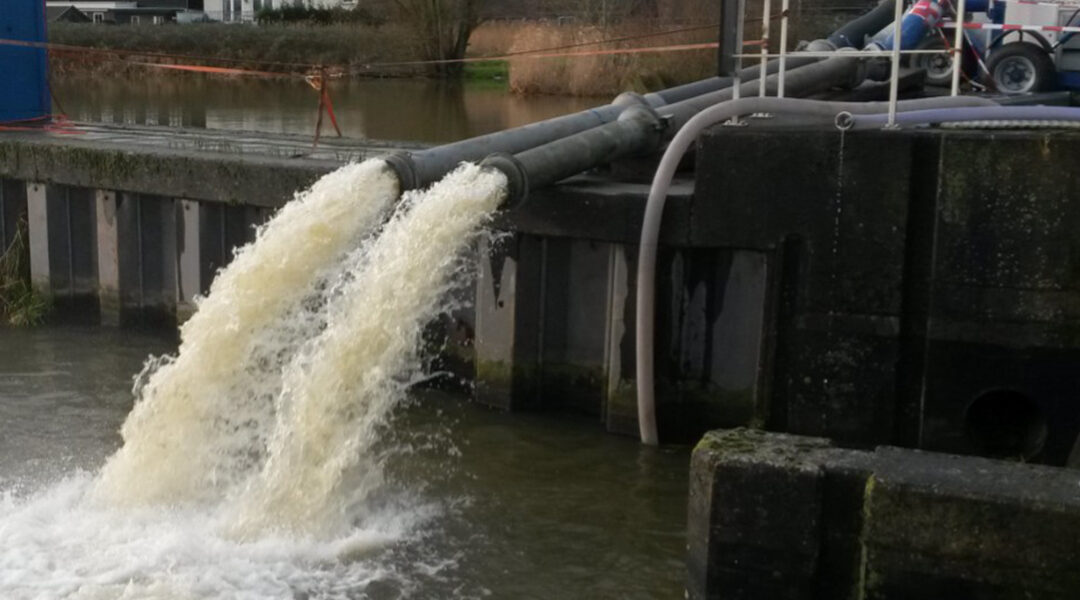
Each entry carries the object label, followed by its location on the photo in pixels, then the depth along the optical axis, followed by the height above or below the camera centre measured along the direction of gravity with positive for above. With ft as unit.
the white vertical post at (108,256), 39.60 -6.17
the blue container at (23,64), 45.96 -0.83
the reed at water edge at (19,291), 40.42 -7.44
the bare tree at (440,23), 141.18 +2.42
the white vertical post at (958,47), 28.08 +0.19
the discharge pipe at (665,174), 28.27 -2.54
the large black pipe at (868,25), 42.97 +0.93
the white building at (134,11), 257.34 +5.90
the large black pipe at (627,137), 29.20 -1.96
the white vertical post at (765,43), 28.84 +0.19
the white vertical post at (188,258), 38.04 -5.95
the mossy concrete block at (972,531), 16.90 -5.89
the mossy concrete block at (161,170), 35.70 -3.49
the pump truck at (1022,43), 38.75 +0.39
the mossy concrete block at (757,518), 18.56 -6.28
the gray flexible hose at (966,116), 26.21 -1.12
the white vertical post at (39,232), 40.78 -5.67
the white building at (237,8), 237.82 +6.74
